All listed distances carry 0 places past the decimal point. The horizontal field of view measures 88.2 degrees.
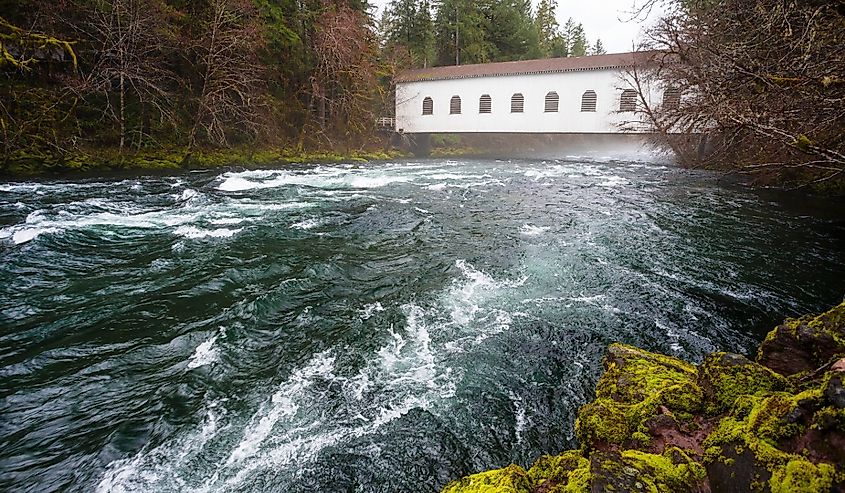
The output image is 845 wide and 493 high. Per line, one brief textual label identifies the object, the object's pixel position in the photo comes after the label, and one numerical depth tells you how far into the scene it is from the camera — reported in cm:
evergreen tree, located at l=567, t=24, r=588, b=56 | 5547
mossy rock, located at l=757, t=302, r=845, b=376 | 278
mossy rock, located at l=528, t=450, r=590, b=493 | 208
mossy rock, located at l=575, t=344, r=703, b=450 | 258
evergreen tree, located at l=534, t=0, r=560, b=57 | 5406
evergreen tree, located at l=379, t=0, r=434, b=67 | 3447
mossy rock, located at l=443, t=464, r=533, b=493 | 222
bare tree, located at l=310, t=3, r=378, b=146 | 2222
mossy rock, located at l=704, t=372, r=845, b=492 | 166
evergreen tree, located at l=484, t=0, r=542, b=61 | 3851
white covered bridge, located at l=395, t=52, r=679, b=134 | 2225
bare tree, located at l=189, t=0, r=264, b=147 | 1688
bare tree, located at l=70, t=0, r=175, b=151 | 1410
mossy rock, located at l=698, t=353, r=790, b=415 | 255
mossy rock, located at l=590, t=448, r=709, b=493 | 192
